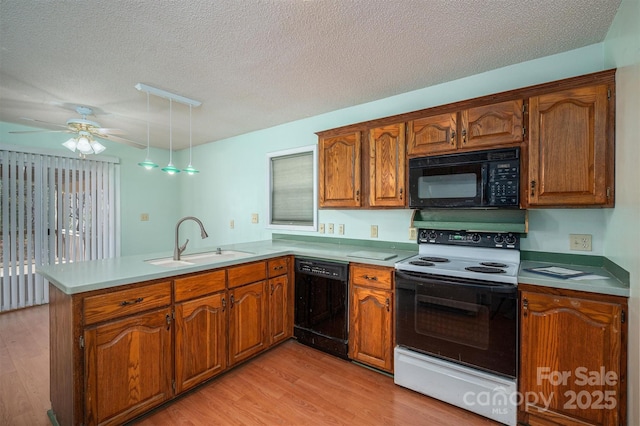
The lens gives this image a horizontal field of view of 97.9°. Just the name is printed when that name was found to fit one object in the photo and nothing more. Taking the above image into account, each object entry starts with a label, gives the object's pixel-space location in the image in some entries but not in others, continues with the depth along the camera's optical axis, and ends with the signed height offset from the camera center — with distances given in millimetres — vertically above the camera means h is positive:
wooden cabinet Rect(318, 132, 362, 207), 2602 +383
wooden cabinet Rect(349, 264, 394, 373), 2166 -854
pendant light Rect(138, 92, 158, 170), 2299 +371
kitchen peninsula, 1478 -738
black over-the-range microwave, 1881 +228
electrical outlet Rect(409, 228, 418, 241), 2561 -217
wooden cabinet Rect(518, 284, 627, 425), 1439 -804
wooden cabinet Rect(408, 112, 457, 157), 2107 +598
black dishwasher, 2410 -866
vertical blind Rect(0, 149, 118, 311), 3594 -103
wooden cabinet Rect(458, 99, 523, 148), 1867 +602
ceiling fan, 2654 +693
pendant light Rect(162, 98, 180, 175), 2201 +321
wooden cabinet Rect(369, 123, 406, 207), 2348 +390
